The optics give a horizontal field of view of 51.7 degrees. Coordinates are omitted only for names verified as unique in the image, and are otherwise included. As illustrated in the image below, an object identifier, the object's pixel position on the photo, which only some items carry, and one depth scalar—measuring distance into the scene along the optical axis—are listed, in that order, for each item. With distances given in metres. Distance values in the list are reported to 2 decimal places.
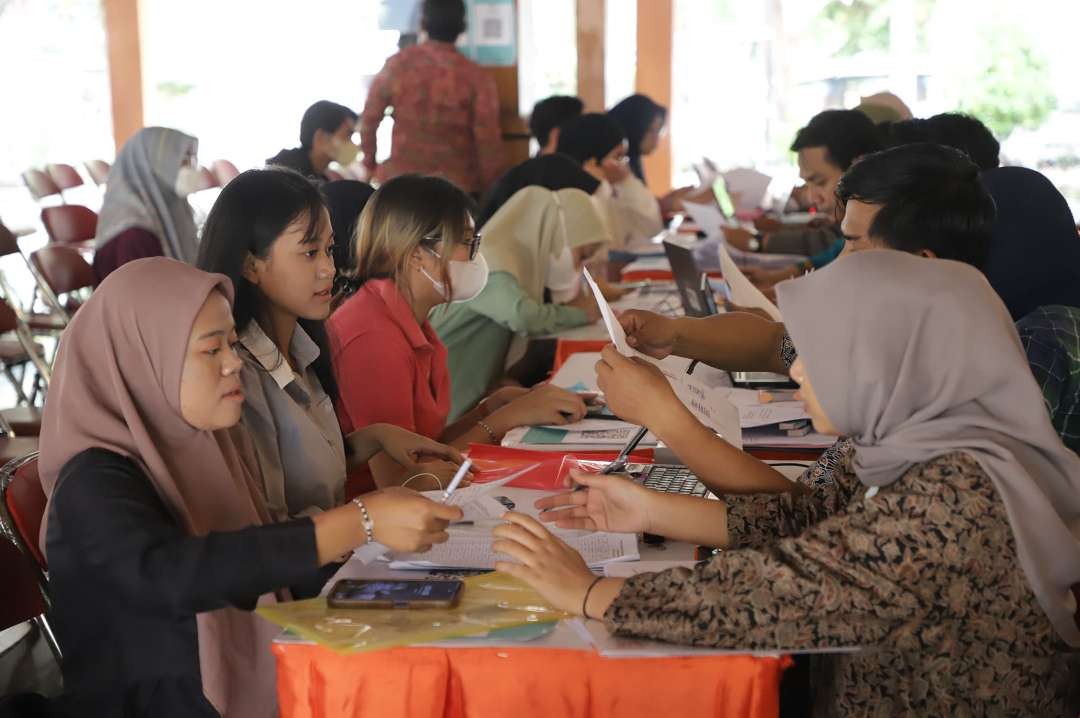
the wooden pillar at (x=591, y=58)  7.46
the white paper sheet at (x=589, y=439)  2.11
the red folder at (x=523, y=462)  1.81
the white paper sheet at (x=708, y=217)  4.86
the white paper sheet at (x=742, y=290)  2.72
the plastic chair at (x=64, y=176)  6.84
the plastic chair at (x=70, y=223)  5.06
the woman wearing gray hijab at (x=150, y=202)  4.24
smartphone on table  1.31
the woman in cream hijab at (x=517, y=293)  3.49
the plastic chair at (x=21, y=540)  1.69
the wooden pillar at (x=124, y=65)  8.02
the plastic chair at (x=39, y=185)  6.55
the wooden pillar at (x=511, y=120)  6.40
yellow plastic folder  1.22
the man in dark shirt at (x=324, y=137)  4.87
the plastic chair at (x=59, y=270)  4.21
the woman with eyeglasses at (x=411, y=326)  2.32
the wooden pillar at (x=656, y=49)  7.94
